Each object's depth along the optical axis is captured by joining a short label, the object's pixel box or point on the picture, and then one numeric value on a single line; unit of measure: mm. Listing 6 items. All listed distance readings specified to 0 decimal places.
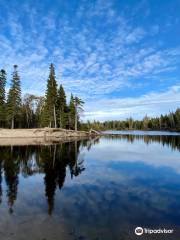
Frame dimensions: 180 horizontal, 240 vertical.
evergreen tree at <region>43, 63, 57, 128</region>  46179
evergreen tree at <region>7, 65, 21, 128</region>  45530
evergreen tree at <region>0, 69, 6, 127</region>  46304
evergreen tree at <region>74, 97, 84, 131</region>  55500
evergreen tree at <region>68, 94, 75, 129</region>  55195
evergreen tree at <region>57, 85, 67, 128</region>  52298
